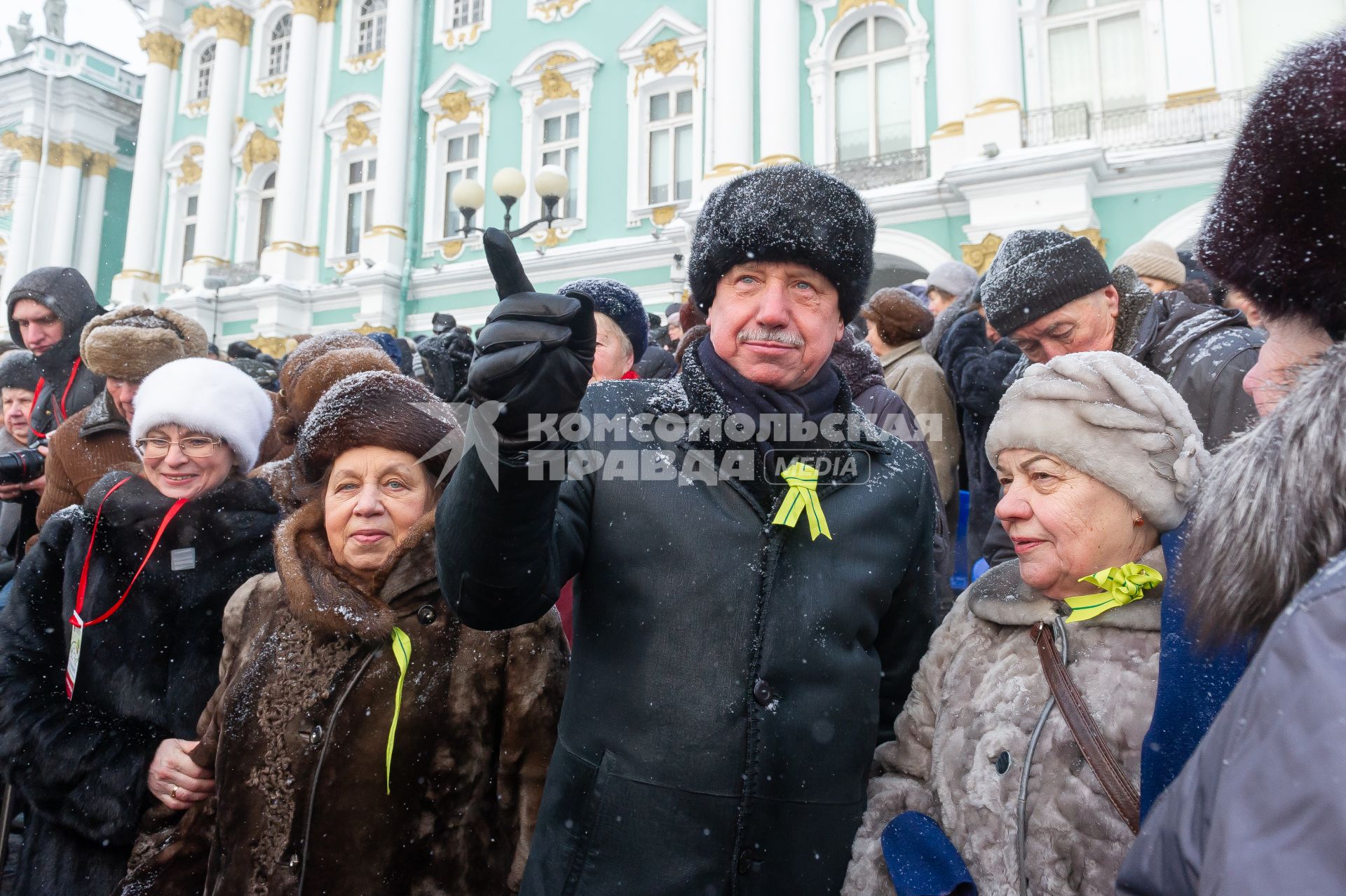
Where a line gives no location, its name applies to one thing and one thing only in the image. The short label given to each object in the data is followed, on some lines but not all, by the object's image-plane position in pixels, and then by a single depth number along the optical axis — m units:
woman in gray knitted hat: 1.59
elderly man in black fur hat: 1.56
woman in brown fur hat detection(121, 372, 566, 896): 1.98
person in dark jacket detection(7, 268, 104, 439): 4.33
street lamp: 9.58
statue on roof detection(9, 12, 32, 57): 27.44
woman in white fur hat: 2.26
